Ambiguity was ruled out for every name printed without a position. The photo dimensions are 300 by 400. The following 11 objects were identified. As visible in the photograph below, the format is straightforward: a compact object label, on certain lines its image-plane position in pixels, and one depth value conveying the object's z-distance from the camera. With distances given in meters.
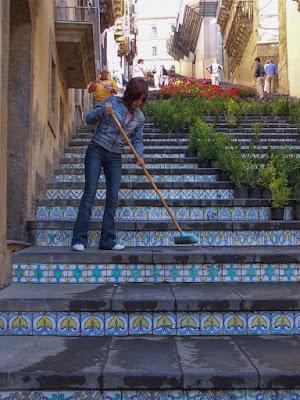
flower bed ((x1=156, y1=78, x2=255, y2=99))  16.94
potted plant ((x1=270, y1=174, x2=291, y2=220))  6.18
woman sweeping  5.21
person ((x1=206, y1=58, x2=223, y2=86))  24.72
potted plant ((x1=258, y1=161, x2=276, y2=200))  6.57
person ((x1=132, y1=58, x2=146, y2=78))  23.95
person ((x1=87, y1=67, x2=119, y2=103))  11.41
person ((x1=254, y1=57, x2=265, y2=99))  22.10
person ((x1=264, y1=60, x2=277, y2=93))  22.22
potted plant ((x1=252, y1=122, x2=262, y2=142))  9.91
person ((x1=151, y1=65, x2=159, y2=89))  26.77
